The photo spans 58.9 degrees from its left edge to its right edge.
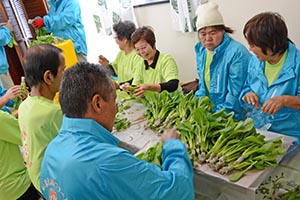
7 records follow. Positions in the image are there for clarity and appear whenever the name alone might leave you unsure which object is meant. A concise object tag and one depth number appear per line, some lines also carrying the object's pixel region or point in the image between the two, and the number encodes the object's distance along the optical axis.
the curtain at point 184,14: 3.01
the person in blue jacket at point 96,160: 0.80
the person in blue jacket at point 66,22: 3.61
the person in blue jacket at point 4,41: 3.54
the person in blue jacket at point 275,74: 1.43
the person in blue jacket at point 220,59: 1.86
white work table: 1.09
